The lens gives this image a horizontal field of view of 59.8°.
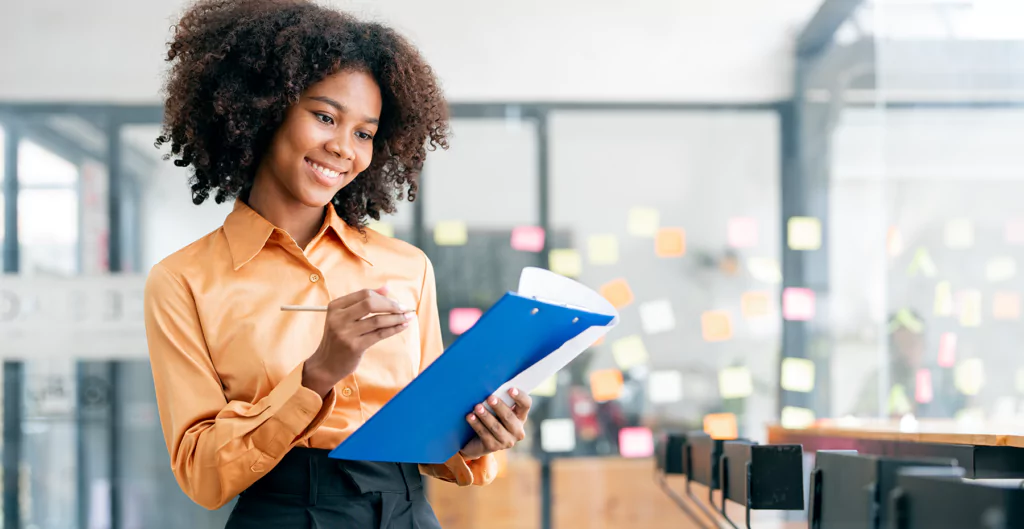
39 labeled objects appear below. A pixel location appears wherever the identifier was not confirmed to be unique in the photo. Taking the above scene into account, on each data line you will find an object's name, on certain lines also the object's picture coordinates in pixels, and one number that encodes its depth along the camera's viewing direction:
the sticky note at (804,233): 4.30
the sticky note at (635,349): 4.23
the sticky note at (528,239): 4.24
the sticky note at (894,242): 3.97
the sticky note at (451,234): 4.21
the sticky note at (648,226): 4.27
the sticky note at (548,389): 4.16
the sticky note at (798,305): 4.27
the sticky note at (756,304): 4.27
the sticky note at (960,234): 3.76
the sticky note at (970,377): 3.66
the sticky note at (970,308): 3.68
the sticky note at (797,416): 4.22
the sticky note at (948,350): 3.72
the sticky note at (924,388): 3.78
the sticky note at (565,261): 4.23
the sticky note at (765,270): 4.28
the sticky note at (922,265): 3.84
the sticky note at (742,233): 4.28
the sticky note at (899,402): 3.84
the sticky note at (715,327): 4.25
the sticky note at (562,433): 4.18
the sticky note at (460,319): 4.20
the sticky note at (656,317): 4.24
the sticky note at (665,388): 4.21
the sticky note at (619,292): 4.24
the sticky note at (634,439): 4.19
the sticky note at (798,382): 4.26
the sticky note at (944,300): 3.75
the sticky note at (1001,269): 3.62
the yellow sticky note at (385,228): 4.16
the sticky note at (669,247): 4.26
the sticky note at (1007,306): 3.57
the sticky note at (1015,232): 3.62
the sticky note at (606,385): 4.20
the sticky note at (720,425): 4.21
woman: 1.25
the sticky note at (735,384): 4.23
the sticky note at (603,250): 4.25
